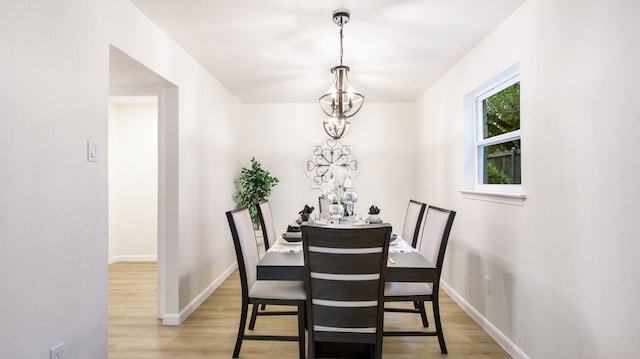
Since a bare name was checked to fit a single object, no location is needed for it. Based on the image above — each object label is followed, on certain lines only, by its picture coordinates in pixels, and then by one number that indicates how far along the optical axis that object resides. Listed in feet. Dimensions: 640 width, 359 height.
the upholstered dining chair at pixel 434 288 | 7.93
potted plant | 16.19
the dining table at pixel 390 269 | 6.68
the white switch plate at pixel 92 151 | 6.30
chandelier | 7.98
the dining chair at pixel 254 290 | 7.53
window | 8.77
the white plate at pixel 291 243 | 8.88
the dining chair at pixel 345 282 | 5.92
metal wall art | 17.51
